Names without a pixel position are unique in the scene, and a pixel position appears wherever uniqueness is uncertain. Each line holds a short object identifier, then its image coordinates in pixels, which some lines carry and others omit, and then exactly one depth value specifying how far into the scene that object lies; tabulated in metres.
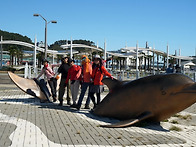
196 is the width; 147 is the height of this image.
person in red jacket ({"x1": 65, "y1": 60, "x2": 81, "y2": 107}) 10.11
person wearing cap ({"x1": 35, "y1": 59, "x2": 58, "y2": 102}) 11.72
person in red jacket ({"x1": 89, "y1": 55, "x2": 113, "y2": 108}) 9.23
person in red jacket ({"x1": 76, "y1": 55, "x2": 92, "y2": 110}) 9.51
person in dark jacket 10.70
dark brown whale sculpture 6.78
